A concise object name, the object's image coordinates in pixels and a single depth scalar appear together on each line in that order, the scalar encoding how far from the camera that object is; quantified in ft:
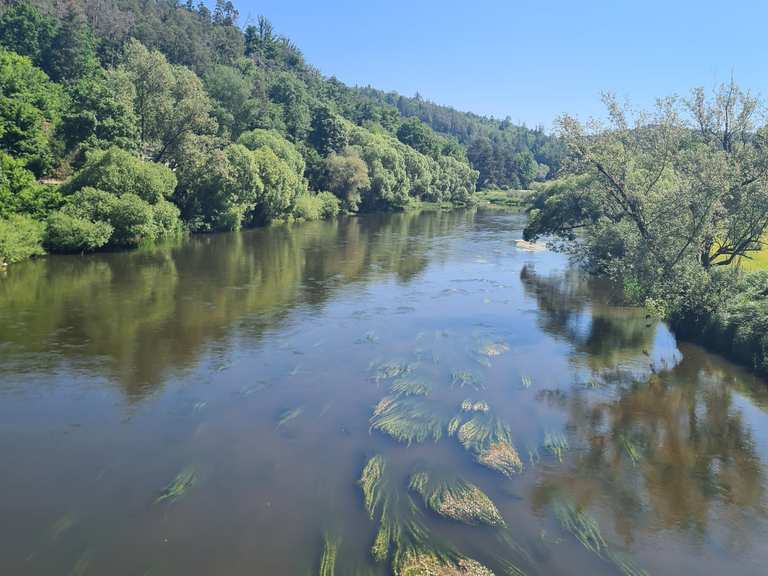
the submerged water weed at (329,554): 36.58
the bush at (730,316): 78.02
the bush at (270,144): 241.35
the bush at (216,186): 193.06
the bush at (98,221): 140.26
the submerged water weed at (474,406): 62.44
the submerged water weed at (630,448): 53.67
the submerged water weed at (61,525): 39.51
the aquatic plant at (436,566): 36.47
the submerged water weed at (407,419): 55.93
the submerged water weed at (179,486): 44.01
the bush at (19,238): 125.39
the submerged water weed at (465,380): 69.56
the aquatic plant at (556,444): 53.74
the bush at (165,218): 165.07
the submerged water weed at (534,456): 51.96
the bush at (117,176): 152.46
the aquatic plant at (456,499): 42.80
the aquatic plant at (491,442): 50.83
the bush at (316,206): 250.37
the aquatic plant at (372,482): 44.04
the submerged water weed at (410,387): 66.33
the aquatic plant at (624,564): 37.68
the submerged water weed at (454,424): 57.11
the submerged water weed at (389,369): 71.36
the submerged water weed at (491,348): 82.23
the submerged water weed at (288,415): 57.88
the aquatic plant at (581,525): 40.35
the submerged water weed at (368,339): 85.05
